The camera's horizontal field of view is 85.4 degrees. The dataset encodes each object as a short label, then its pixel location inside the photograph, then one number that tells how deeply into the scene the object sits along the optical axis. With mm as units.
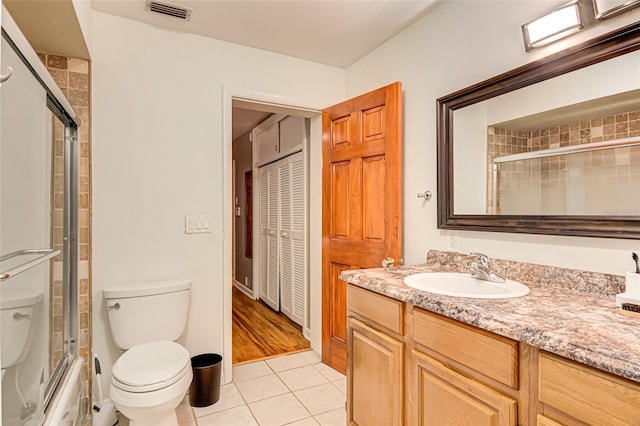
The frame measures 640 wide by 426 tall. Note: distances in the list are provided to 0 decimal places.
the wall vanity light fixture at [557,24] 1328
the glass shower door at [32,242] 1026
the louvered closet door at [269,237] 4055
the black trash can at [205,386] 2104
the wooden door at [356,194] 2145
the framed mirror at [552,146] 1227
